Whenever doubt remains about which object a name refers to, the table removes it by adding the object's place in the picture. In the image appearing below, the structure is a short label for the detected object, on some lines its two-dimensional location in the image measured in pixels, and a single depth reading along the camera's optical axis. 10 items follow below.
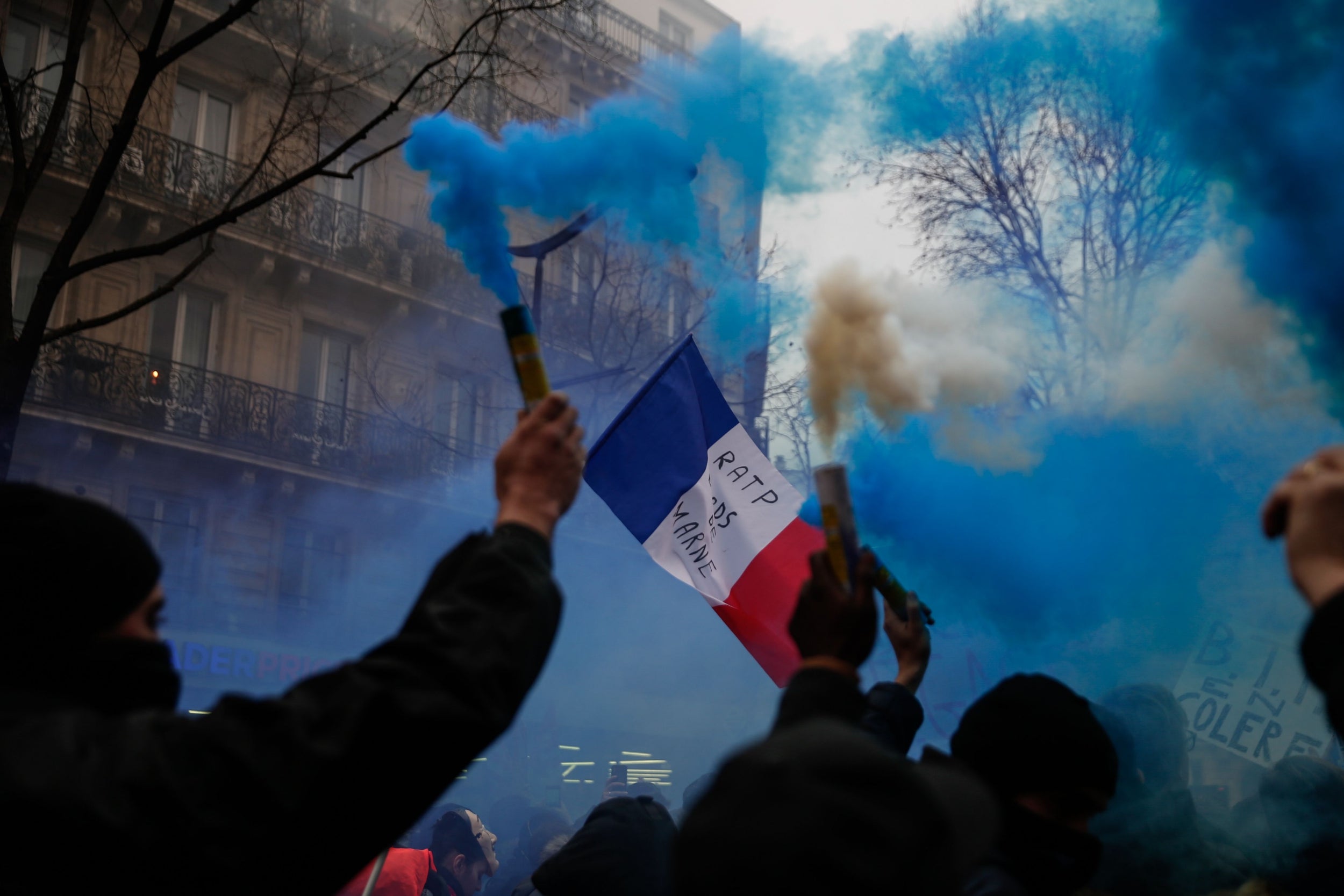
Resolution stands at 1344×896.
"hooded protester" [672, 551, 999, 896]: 1.05
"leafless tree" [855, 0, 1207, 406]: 6.50
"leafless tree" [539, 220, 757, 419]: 11.68
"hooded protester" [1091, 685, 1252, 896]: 3.28
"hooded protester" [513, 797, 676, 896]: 3.17
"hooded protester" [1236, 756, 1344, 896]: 3.49
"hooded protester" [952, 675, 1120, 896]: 1.74
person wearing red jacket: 5.98
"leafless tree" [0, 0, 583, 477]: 7.28
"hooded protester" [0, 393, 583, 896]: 1.23
